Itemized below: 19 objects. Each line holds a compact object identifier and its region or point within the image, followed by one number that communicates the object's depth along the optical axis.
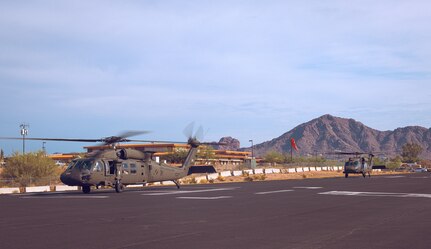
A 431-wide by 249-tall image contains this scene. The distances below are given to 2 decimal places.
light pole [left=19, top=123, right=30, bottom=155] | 109.50
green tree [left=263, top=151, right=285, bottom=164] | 138.74
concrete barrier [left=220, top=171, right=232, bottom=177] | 67.25
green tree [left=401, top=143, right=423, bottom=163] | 190.38
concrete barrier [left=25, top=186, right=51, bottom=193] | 39.47
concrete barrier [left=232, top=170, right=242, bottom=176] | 69.97
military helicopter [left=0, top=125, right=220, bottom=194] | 31.48
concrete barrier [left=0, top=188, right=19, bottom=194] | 38.12
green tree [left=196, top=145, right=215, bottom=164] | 109.19
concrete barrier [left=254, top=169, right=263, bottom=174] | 76.81
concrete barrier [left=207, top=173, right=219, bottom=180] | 61.25
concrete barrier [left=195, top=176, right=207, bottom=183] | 57.09
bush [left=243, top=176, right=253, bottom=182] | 61.78
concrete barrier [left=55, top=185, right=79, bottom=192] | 41.78
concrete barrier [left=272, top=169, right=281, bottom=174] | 82.16
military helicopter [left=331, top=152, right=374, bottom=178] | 68.06
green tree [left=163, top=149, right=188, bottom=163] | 107.04
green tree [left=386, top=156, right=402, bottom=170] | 128.80
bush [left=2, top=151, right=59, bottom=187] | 54.28
